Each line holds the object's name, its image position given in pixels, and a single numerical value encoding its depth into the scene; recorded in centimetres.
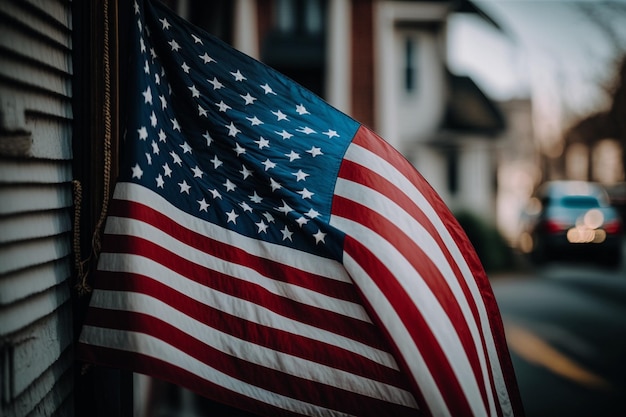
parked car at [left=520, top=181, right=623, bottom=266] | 1460
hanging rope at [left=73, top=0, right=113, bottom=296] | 254
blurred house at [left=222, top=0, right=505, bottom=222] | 1224
